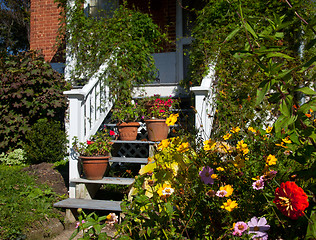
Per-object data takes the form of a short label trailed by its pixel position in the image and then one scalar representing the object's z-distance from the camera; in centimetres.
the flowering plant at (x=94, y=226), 134
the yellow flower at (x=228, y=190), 144
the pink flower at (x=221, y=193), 142
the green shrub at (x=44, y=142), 604
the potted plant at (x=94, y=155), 380
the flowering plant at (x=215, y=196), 135
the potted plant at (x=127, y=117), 471
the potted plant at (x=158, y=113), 455
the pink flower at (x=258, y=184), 137
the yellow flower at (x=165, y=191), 149
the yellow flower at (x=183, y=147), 176
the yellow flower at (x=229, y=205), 139
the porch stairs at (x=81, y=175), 350
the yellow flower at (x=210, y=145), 175
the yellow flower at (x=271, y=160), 149
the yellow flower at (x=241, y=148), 168
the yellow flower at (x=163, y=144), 181
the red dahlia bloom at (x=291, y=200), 110
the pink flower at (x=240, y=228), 126
